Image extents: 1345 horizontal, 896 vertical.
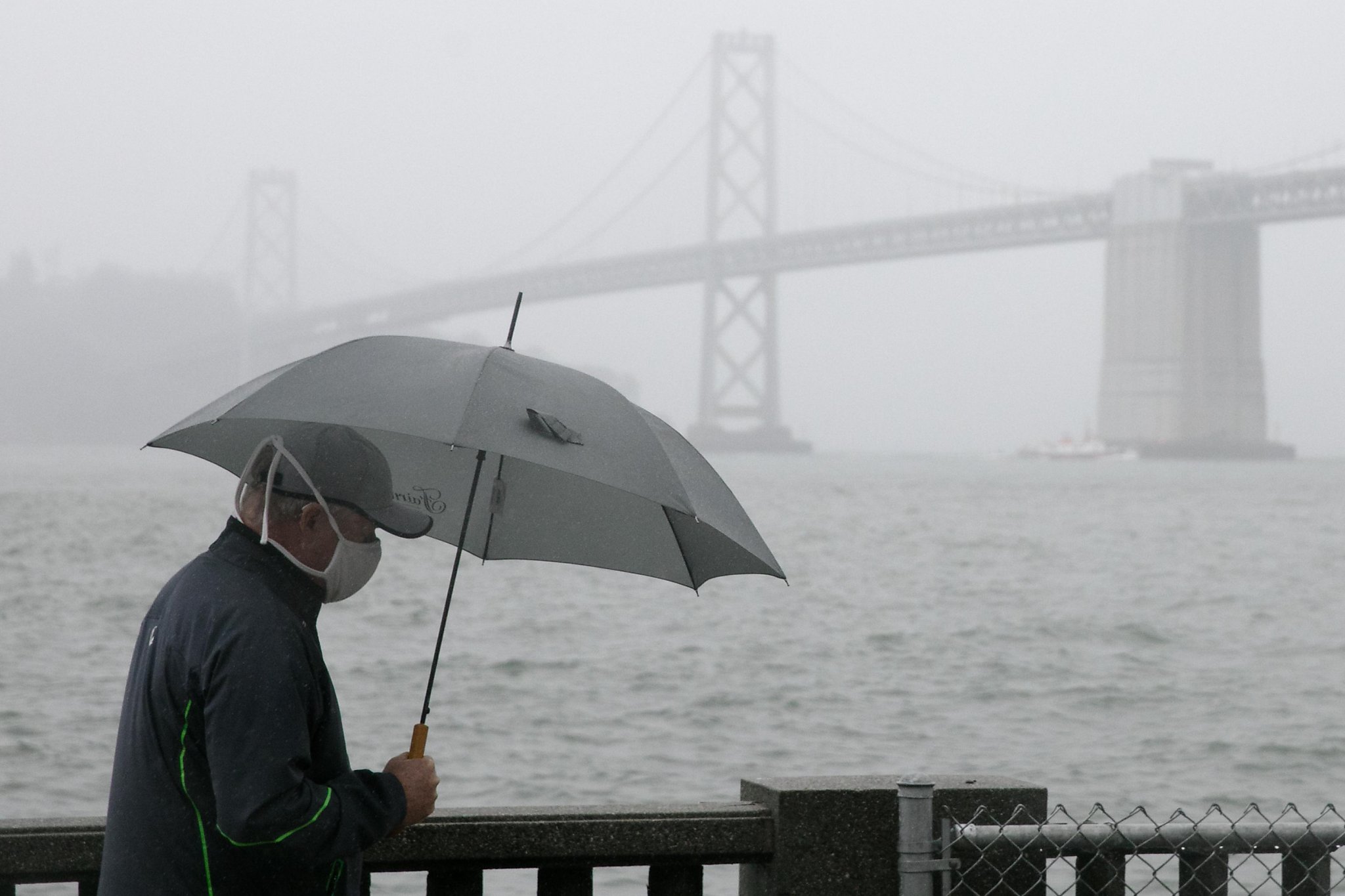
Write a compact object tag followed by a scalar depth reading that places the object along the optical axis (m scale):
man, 3.34
